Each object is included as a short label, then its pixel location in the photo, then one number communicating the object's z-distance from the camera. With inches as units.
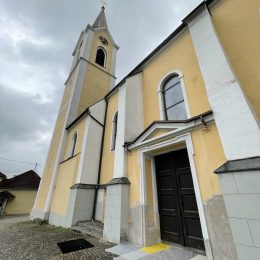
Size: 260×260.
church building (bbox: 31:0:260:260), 122.0
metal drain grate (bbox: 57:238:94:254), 172.9
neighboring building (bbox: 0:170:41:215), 860.8
